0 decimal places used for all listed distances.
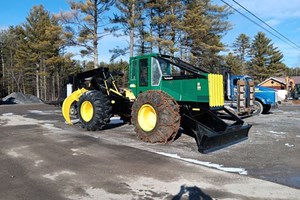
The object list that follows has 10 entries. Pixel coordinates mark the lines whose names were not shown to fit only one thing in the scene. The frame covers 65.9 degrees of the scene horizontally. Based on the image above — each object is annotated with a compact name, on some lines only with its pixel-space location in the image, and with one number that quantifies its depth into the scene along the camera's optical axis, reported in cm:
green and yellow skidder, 607
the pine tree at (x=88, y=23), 2060
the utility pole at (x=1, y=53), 4078
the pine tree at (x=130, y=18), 1998
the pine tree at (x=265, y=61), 4920
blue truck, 1055
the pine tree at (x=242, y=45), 5465
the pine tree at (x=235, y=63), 4587
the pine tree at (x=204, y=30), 2220
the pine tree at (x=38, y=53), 3016
